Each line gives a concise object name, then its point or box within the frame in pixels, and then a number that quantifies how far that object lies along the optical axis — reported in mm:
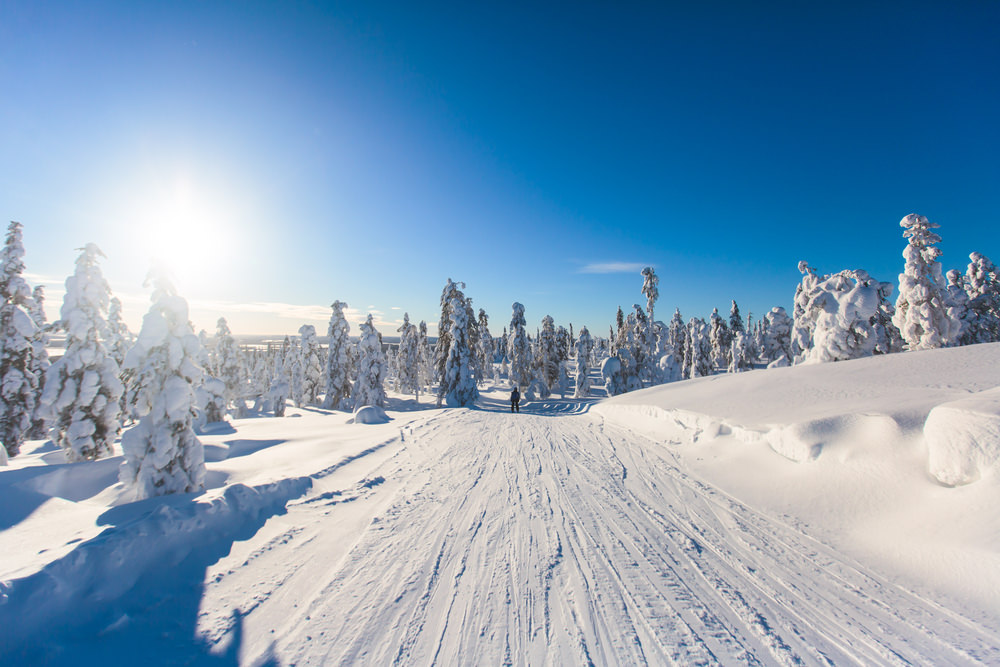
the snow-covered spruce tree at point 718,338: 45281
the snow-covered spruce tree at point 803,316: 21578
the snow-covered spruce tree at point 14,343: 14367
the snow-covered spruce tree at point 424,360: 59709
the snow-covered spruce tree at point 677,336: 46306
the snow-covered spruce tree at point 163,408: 6367
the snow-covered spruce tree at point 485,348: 49206
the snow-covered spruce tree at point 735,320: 47844
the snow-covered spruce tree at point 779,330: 44625
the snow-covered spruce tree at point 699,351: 40531
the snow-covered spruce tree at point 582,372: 41438
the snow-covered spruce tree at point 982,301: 25172
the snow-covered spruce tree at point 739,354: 42781
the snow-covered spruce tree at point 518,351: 42406
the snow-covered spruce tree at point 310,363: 37750
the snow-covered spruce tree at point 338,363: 32938
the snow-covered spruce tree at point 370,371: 32250
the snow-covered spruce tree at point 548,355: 42281
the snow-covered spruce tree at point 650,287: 43031
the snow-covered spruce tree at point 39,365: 15555
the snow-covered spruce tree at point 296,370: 38406
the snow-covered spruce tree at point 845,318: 15547
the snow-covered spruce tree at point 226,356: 37219
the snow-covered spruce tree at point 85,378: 10992
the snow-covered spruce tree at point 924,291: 17094
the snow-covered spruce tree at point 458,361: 27281
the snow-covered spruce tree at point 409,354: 49750
